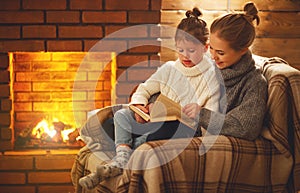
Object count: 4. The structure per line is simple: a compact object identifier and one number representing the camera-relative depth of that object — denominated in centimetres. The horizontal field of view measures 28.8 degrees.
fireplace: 306
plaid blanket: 196
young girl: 224
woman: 209
